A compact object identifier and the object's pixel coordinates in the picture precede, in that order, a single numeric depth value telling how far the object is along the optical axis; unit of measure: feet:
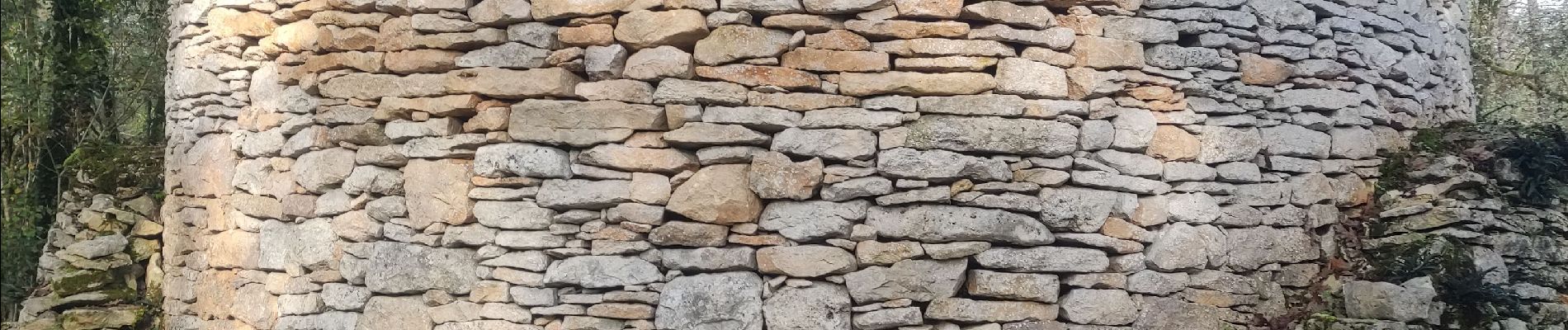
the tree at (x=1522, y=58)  24.72
